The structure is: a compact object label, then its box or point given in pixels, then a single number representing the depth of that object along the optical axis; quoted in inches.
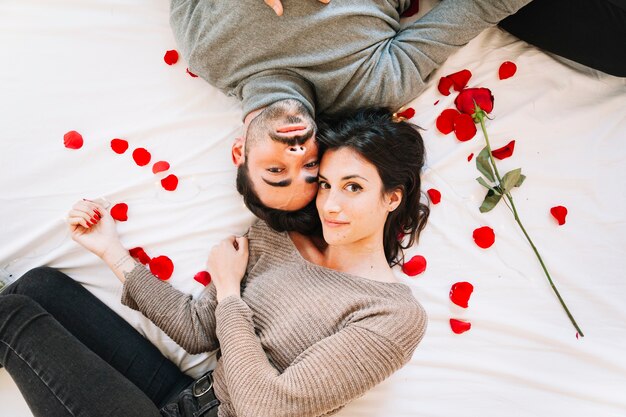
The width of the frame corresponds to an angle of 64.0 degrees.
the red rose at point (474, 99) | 71.2
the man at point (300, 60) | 61.4
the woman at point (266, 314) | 55.0
